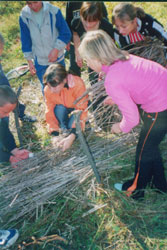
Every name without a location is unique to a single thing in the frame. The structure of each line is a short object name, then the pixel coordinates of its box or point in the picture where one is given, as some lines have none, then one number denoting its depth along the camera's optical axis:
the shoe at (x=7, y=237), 2.33
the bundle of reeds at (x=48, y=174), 2.64
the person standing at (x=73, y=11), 3.04
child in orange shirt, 2.67
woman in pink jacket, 1.73
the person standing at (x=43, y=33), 3.01
